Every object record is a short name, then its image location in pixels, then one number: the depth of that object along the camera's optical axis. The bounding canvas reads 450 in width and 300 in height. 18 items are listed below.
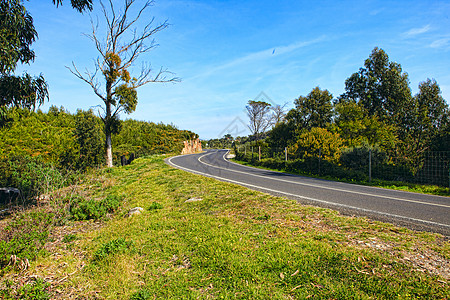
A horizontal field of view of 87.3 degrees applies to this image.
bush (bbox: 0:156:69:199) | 8.98
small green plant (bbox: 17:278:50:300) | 2.99
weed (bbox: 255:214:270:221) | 4.84
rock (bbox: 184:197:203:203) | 6.79
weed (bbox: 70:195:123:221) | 6.18
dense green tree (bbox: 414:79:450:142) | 23.05
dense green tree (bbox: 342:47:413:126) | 24.94
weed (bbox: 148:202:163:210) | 6.44
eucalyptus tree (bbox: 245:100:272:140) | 34.47
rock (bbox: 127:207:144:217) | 6.11
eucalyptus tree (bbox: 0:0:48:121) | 6.34
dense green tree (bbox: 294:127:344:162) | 15.67
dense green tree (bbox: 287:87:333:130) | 27.09
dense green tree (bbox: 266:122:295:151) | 28.31
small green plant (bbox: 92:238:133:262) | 3.82
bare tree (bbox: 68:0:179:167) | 17.92
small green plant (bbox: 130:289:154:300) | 2.84
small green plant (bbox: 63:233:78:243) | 4.79
